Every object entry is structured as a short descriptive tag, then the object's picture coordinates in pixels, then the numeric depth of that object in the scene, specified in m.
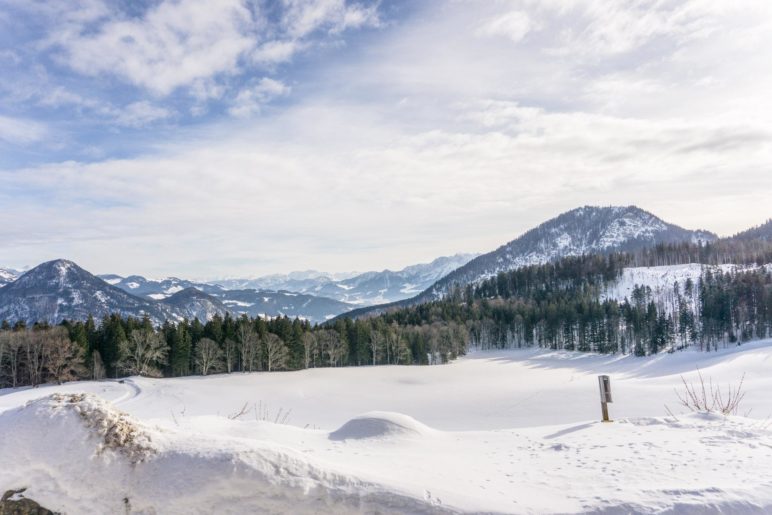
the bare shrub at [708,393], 27.89
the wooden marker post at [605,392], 11.88
